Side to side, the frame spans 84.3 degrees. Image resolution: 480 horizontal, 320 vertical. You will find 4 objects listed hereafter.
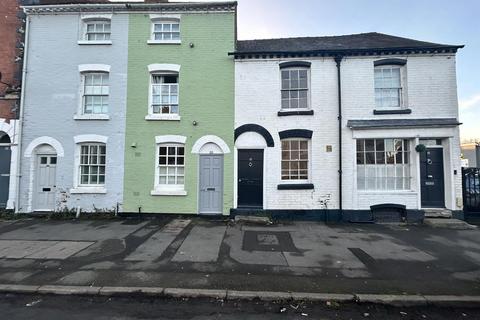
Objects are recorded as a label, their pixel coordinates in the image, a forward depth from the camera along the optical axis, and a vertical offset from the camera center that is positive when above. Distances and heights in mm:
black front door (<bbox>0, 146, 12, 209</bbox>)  11359 +51
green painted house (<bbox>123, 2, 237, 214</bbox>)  11070 +2656
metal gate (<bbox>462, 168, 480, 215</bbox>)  10953 -606
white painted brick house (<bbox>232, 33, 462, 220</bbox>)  10648 +1830
